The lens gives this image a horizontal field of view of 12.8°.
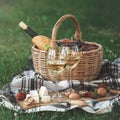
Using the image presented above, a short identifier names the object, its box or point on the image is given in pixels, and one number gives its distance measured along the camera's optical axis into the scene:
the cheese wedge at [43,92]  4.06
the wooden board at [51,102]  3.91
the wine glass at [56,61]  4.01
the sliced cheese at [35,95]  3.98
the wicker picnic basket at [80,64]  4.47
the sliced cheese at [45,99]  4.01
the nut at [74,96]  4.07
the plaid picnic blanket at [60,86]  3.88
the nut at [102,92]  4.14
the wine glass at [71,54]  4.03
